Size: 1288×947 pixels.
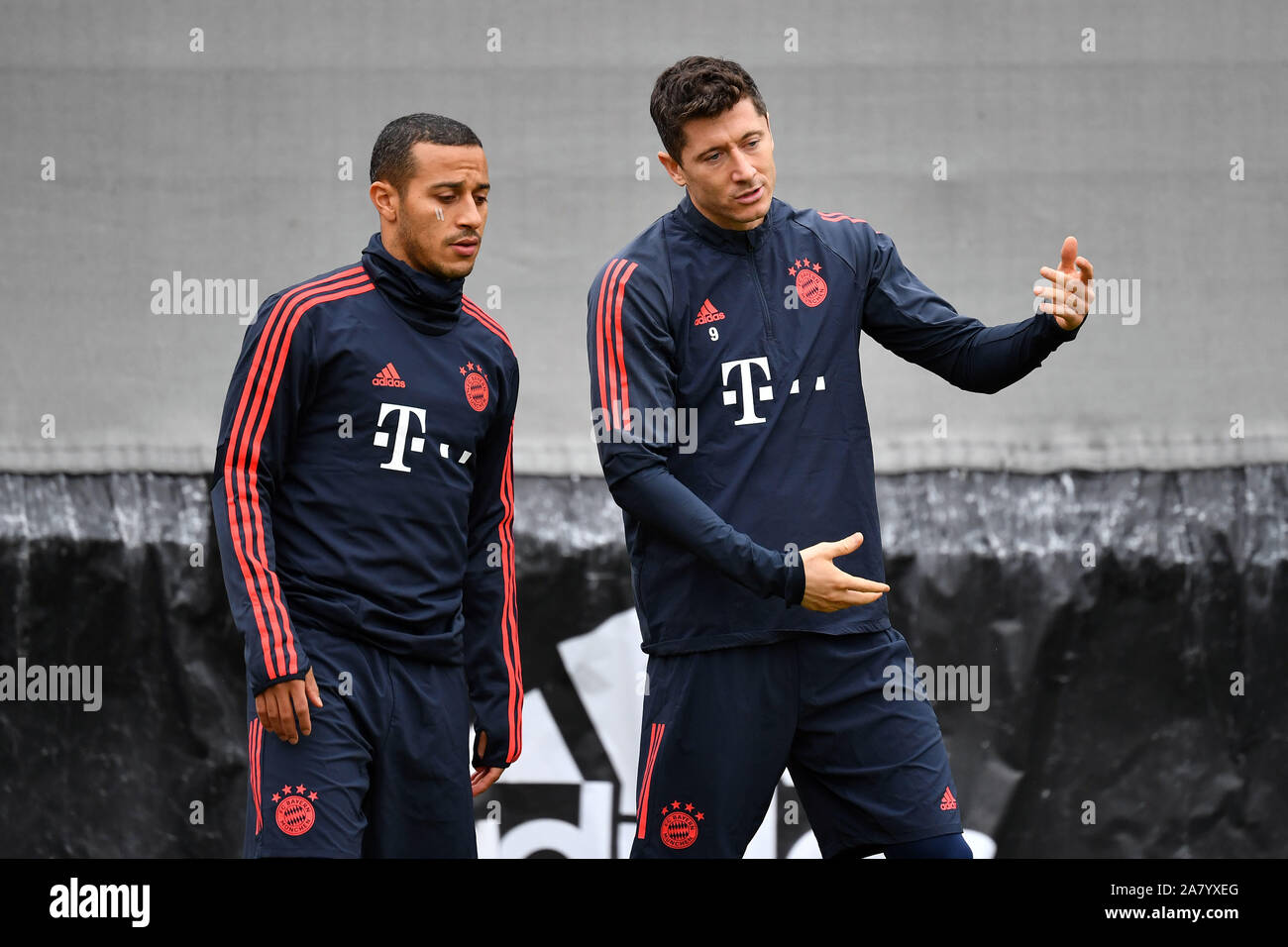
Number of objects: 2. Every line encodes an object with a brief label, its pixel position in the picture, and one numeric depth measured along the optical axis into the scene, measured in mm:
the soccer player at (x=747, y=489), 4906
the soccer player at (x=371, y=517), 4801
